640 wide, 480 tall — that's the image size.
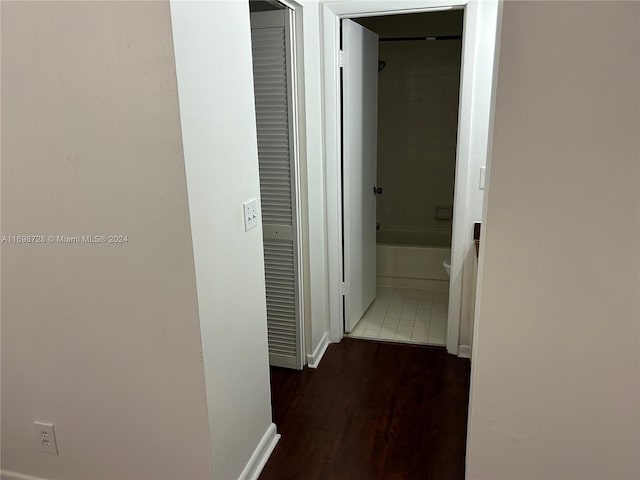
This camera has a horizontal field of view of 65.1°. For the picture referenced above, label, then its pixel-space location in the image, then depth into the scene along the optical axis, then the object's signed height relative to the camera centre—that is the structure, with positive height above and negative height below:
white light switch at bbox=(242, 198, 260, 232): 1.90 -0.36
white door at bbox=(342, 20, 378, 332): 2.99 -0.29
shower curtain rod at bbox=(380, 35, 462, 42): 4.36 +0.67
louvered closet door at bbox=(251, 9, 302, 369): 2.48 -0.31
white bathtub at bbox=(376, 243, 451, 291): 4.19 -1.24
